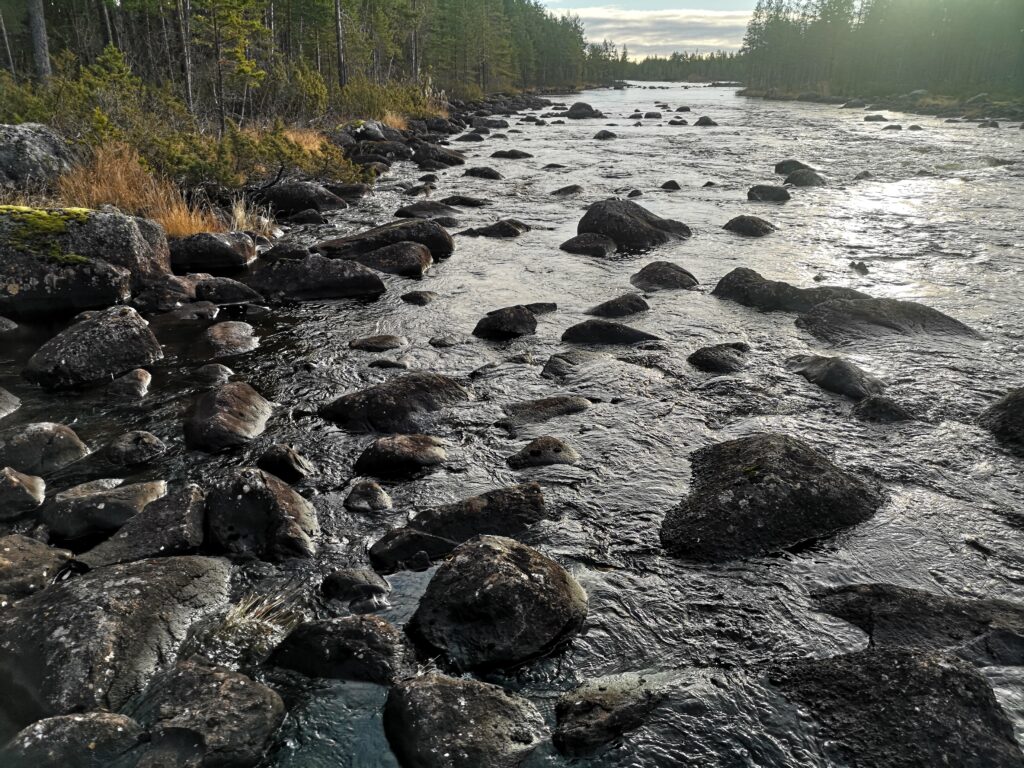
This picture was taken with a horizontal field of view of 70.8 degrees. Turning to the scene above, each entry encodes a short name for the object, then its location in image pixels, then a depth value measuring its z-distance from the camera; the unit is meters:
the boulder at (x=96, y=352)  7.50
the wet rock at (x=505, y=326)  9.40
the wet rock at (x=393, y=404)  6.86
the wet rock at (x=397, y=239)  13.16
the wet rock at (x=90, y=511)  5.05
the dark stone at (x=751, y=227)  15.12
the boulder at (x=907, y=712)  3.23
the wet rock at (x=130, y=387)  7.31
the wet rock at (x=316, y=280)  11.13
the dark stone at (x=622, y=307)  10.18
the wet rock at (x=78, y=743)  3.06
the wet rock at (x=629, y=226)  14.13
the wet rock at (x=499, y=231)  15.15
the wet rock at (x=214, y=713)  3.27
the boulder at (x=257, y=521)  4.89
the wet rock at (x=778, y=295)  10.42
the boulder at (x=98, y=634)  3.50
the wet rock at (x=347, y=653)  3.87
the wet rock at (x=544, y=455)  6.21
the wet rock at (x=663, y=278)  11.48
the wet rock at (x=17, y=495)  5.21
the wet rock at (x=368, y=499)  5.48
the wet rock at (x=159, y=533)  4.70
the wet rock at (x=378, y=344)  8.95
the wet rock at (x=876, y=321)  9.24
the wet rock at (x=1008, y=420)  6.38
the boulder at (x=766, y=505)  5.02
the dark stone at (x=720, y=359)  8.24
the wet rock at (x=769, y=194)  18.72
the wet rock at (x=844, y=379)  7.41
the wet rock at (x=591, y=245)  13.61
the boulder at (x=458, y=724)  3.31
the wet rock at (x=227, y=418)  6.31
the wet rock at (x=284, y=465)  5.86
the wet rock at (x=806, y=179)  20.92
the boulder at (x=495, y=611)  3.99
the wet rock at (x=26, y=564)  4.32
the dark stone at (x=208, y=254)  12.10
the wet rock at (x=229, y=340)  8.73
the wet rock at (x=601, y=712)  3.44
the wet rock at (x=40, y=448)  5.81
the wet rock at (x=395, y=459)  6.04
